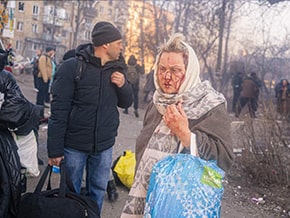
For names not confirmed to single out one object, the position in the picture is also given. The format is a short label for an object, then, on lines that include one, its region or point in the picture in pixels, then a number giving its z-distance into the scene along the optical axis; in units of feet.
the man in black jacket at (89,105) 9.45
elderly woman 6.41
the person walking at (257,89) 45.87
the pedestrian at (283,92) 37.55
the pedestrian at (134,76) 39.78
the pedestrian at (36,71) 37.11
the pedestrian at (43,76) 34.65
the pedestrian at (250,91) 45.70
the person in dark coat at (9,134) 9.09
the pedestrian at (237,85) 51.16
